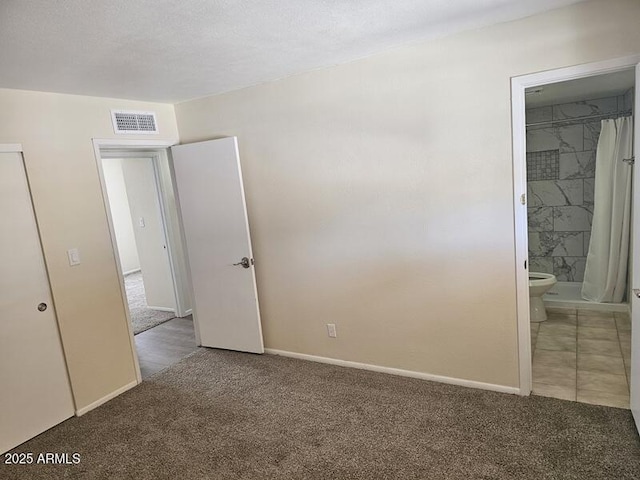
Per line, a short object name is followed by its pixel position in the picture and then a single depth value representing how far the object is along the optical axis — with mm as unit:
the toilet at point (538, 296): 3797
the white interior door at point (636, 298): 2023
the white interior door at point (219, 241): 3422
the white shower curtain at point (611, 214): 3783
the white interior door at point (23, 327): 2541
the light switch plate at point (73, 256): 2879
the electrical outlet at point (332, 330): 3268
